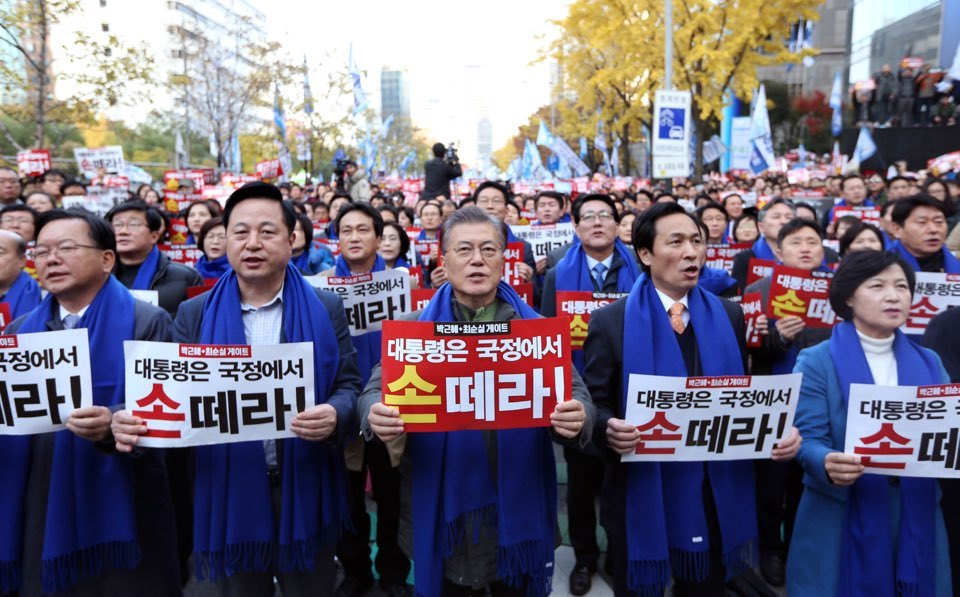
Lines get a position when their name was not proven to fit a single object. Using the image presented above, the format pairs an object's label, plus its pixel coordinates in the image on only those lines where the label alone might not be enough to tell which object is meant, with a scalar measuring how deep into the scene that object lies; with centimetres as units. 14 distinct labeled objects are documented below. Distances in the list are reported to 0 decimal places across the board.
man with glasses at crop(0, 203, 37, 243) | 500
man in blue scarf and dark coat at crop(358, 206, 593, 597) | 259
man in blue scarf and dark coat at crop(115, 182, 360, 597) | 270
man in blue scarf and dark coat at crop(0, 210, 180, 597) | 276
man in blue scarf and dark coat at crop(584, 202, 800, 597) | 279
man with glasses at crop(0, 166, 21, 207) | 738
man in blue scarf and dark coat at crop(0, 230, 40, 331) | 377
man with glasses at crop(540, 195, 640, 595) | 471
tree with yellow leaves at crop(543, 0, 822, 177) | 1820
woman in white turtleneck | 270
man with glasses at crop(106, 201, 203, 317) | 459
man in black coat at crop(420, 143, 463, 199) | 1106
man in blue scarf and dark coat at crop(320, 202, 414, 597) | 381
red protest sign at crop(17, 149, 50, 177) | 1207
